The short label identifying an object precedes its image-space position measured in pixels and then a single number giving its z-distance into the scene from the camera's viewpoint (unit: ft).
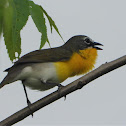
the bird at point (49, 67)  24.53
